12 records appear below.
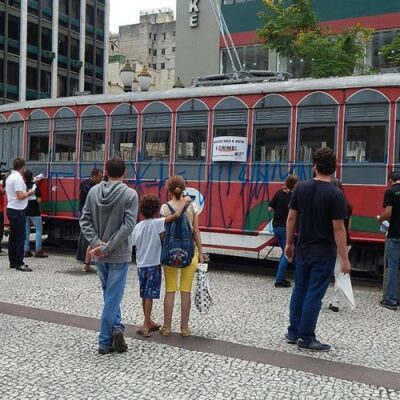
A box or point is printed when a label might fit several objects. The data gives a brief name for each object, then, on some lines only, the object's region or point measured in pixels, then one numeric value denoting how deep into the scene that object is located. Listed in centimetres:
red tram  912
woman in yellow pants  586
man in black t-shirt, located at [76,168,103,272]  1014
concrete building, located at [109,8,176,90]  9809
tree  1600
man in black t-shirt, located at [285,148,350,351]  542
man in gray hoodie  524
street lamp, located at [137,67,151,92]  1477
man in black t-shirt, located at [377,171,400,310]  754
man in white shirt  985
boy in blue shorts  579
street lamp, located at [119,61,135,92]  1446
